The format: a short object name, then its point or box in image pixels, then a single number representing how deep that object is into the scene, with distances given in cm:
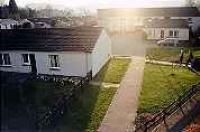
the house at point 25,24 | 3232
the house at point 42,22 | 3517
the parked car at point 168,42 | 2532
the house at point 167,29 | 2686
